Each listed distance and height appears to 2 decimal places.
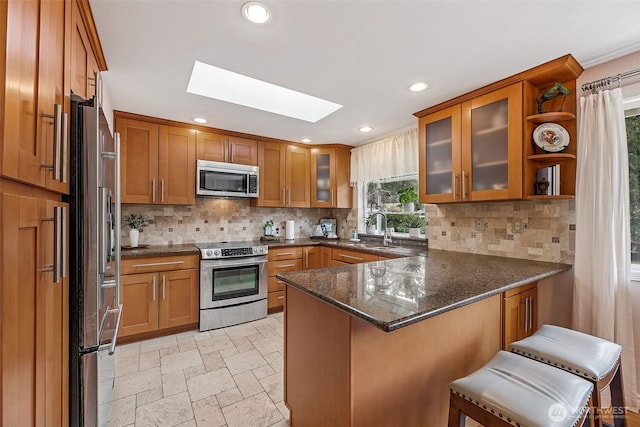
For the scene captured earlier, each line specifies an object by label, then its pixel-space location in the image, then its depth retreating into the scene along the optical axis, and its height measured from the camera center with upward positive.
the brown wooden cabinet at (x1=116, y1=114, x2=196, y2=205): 2.94 +0.58
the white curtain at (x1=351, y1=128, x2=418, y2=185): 3.37 +0.77
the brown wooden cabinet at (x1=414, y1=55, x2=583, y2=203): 2.04 +0.65
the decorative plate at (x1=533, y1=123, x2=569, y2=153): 2.02 +0.58
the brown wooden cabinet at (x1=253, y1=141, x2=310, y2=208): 3.82 +0.56
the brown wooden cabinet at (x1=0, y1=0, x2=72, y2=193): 0.67 +0.34
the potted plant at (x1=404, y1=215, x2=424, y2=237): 3.34 -0.13
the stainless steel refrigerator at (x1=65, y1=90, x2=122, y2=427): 1.11 -0.15
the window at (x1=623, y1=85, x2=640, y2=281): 1.89 +0.28
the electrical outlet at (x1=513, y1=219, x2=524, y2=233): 2.36 -0.10
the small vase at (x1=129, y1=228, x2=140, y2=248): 3.10 -0.26
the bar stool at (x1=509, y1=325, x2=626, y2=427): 1.21 -0.68
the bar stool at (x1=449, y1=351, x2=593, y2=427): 0.96 -0.69
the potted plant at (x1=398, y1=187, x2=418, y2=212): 3.36 +0.20
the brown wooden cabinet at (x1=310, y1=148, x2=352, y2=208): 4.22 +0.55
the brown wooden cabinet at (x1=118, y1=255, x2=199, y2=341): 2.70 -0.84
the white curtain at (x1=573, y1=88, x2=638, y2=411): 1.78 -0.11
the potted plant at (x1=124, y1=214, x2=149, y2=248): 3.10 -0.12
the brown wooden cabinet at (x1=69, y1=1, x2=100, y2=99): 1.25 +0.81
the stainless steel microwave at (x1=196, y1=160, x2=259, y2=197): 3.31 +0.44
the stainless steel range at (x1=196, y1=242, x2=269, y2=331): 3.04 -0.82
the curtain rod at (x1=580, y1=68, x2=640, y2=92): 1.80 +0.92
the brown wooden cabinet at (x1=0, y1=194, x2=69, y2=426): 0.65 -0.30
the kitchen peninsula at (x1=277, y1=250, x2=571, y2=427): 1.17 -0.64
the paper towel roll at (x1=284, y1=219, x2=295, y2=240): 4.24 -0.25
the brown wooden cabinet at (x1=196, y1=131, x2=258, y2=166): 3.37 +0.85
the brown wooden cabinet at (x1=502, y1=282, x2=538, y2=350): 1.79 -0.69
